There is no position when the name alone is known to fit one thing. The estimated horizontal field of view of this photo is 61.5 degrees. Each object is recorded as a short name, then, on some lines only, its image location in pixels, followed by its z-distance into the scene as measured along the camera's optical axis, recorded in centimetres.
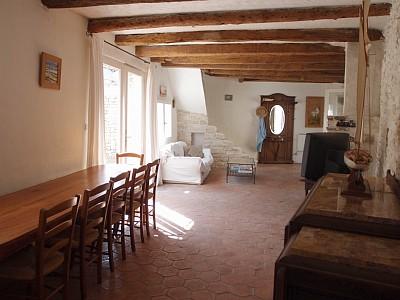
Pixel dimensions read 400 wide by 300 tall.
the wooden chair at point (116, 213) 290
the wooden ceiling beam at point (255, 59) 598
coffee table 717
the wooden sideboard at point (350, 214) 160
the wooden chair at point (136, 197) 326
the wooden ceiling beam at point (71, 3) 321
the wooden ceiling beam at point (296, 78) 859
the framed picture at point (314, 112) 1018
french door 504
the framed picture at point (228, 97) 1036
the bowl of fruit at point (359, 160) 211
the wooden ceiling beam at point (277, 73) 795
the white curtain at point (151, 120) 626
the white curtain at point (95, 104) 417
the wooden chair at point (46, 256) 187
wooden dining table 179
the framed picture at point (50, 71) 329
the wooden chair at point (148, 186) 366
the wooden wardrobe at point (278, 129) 1026
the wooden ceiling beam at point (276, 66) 674
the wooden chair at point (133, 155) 447
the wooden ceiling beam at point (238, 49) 505
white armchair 683
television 482
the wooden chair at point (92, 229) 238
